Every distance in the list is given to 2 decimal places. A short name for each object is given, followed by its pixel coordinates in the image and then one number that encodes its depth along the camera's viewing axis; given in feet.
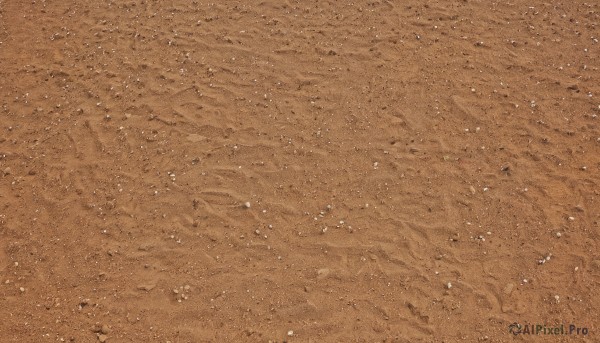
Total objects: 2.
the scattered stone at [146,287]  15.21
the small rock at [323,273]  15.24
